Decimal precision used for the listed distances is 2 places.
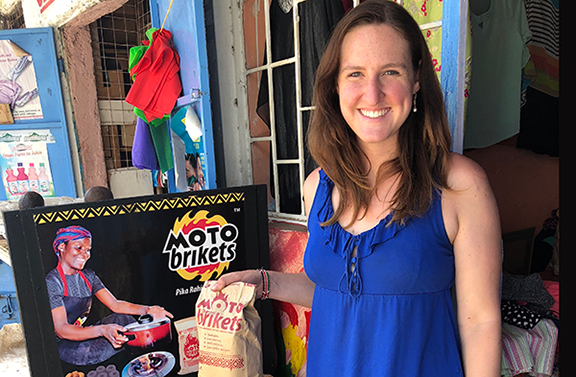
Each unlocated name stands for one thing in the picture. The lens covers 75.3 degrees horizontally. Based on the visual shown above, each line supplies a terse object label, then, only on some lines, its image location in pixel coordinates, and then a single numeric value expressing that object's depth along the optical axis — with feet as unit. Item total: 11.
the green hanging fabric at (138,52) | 9.21
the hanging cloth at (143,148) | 9.98
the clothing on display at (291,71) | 6.56
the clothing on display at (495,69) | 6.12
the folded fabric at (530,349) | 5.09
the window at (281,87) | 6.98
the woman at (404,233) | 3.38
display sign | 5.86
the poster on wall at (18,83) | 13.21
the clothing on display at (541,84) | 7.52
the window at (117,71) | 15.60
